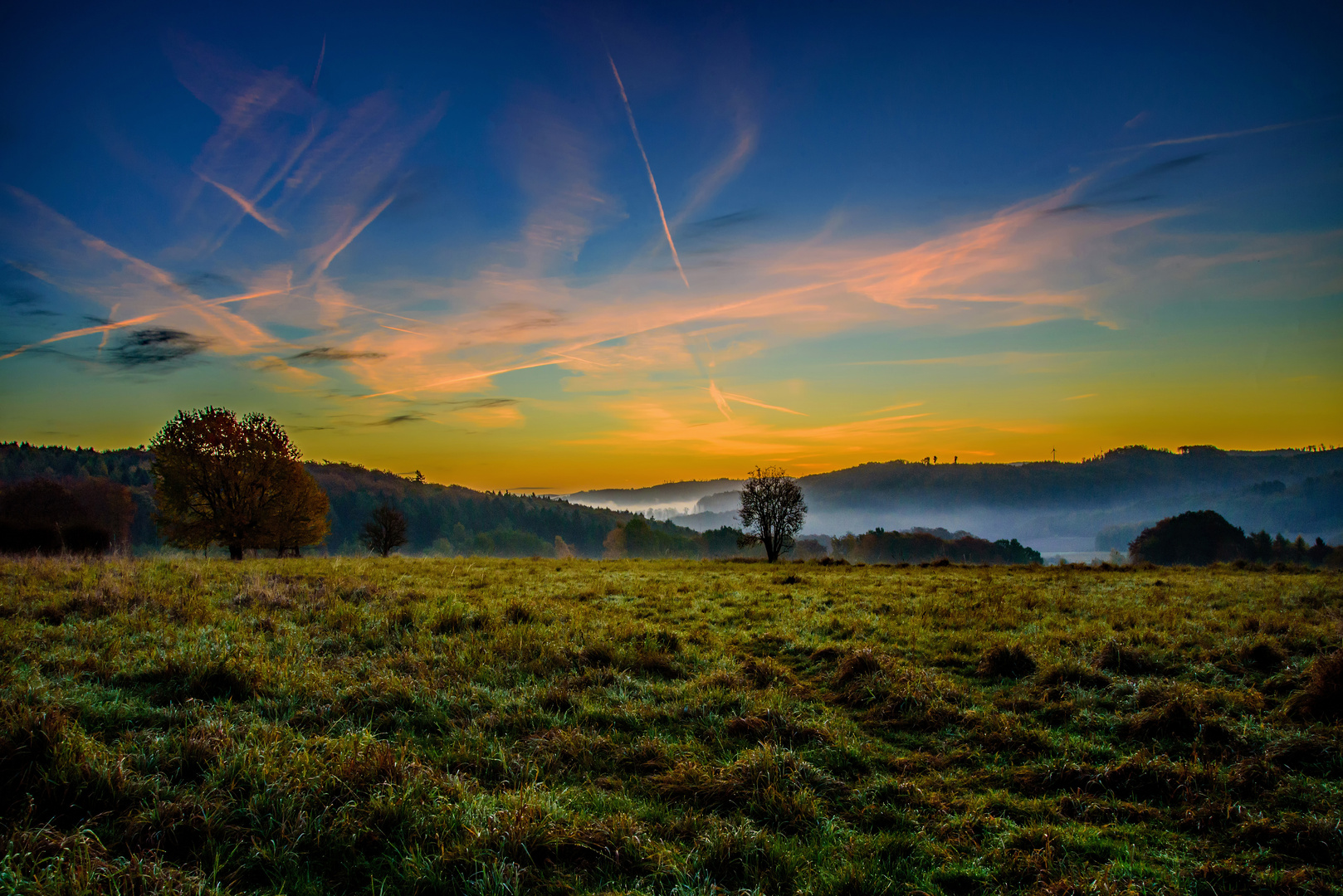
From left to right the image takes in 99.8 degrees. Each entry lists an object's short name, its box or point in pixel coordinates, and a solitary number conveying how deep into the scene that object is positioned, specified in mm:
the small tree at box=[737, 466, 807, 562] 47875
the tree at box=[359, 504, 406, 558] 51906
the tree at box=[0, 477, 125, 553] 28000
